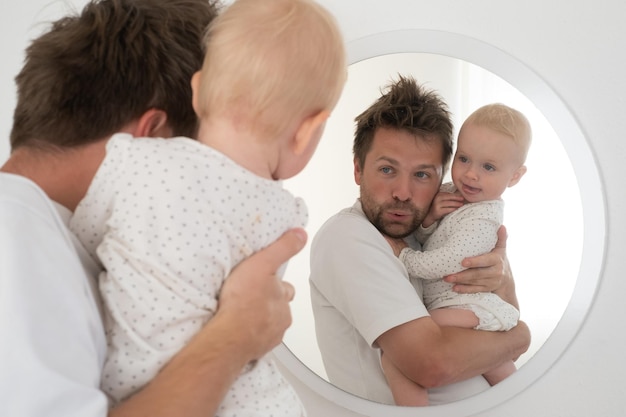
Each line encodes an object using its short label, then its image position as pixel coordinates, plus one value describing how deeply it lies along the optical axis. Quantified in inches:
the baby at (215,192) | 34.8
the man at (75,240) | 30.9
